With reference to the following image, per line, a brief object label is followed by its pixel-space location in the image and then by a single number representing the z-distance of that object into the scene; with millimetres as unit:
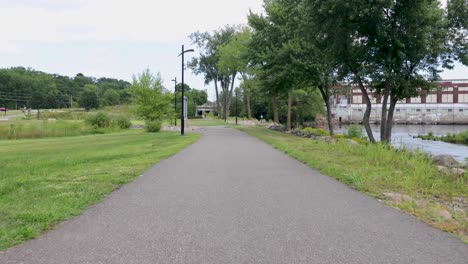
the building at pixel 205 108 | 124500
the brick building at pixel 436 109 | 96188
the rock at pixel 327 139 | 20883
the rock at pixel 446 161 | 12317
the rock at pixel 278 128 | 37450
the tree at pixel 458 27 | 21531
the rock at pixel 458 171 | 9561
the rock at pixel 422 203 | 6234
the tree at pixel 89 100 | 101125
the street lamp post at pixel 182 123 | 26334
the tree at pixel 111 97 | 107562
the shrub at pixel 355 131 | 33275
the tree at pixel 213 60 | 72000
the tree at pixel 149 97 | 33031
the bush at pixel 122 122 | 38438
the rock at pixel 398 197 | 6594
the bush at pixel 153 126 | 32531
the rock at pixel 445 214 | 5508
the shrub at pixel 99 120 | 36262
